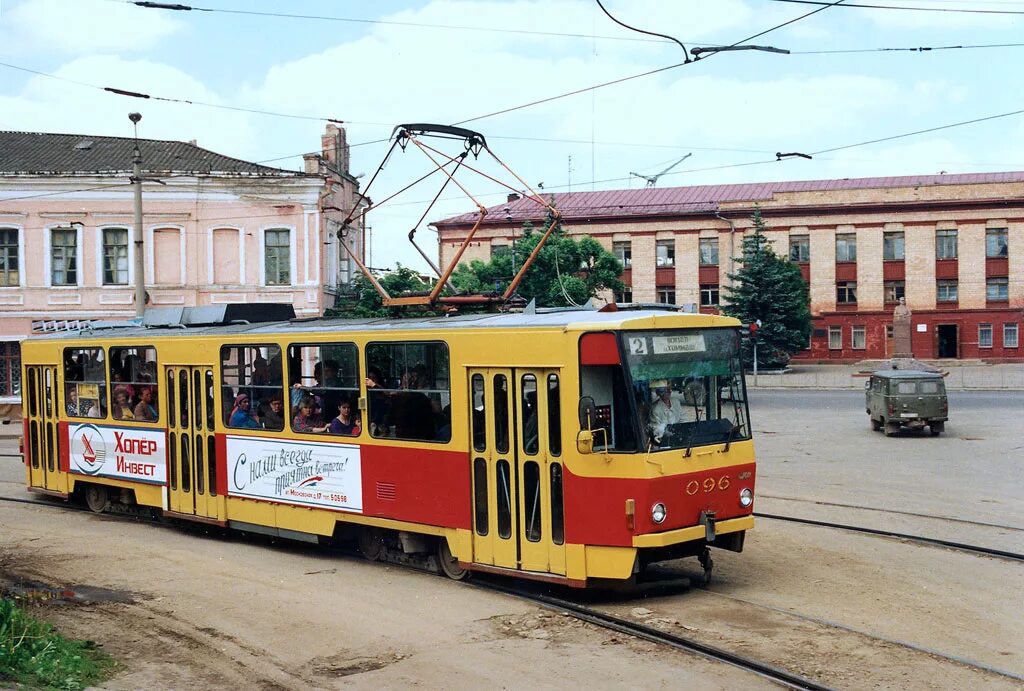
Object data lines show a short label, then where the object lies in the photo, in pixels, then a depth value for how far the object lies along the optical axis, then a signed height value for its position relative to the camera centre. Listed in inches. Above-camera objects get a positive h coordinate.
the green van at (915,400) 1104.8 -89.1
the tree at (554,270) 1923.0 +79.7
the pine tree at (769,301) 2354.8 +17.9
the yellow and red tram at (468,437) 411.2 -48.6
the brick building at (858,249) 2539.4 +133.6
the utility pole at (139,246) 1071.0 +73.2
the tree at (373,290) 1213.7 +32.4
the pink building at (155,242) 1509.6 +106.8
